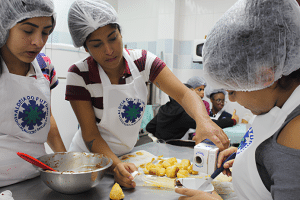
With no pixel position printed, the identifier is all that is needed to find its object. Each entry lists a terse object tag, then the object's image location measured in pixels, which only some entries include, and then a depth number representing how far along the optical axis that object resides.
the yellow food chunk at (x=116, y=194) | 0.91
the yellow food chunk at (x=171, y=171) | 1.17
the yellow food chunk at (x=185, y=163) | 1.23
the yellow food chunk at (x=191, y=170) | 1.19
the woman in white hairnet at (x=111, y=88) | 1.21
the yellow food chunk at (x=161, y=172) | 1.17
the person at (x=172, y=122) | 3.15
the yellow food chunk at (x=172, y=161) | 1.30
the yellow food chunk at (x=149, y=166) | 1.23
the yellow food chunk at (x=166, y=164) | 1.25
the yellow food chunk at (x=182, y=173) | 1.14
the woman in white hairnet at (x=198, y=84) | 3.83
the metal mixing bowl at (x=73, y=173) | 0.87
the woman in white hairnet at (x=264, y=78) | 0.60
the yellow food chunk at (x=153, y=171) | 1.19
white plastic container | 1.01
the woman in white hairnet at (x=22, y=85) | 0.99
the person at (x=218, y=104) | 3.82
